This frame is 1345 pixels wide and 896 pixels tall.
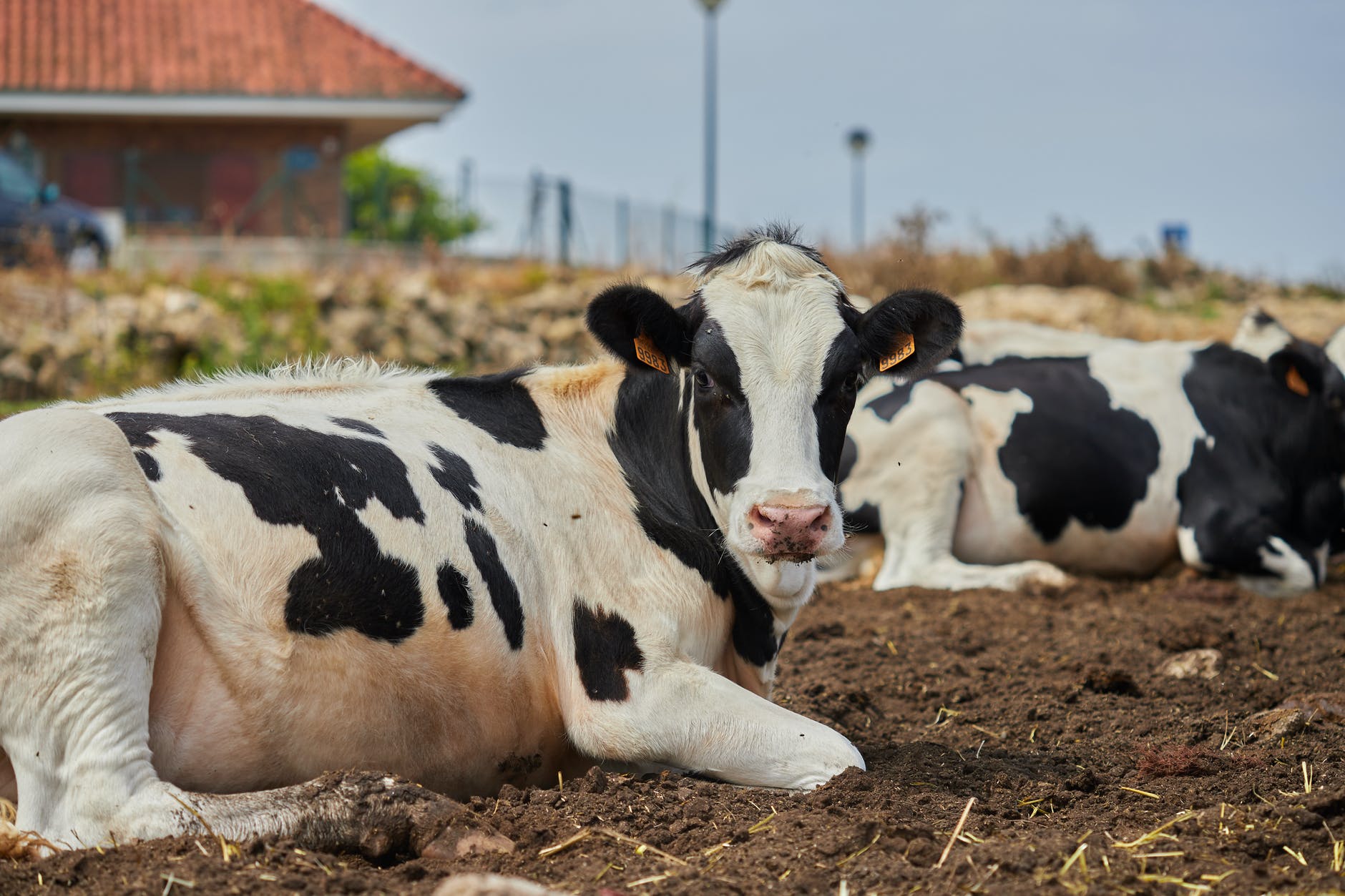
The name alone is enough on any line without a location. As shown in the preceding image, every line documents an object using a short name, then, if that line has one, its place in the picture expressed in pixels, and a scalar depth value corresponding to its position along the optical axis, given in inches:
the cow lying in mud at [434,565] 143.6
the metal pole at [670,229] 1126.4
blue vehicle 824.3
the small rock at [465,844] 140.7
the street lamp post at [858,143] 1311.5
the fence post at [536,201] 1050.7
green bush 1047.2
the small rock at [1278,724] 194.4
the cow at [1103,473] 349.7
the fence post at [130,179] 1067.9
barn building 1148.5
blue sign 1045.2
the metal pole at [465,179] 1092.5
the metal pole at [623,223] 1065.5
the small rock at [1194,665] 243.8
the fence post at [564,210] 1029.8
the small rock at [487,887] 112.6
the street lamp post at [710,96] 974.4
